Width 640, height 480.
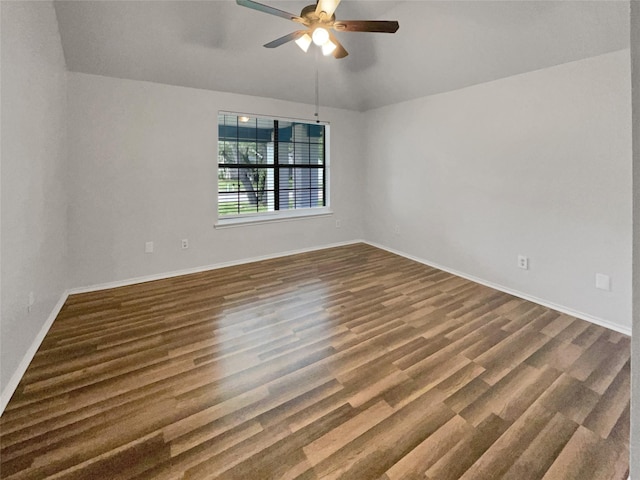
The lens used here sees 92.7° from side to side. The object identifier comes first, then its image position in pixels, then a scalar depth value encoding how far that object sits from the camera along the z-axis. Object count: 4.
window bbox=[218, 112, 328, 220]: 4.43
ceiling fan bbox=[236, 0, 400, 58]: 2.10
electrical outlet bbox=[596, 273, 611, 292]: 2.63
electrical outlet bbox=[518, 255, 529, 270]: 3.20
